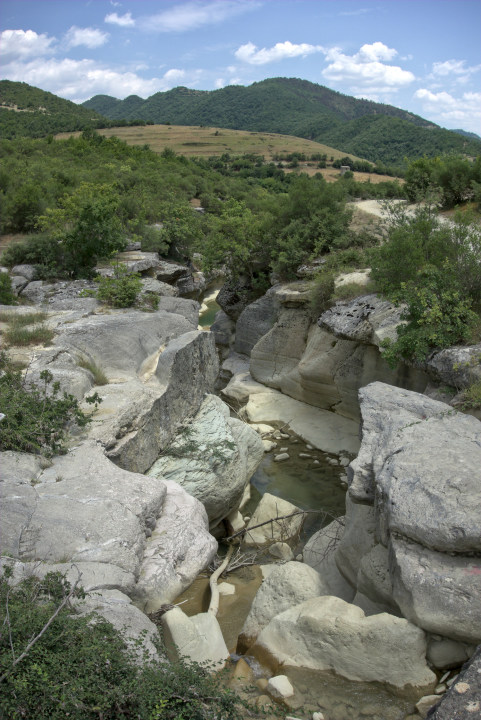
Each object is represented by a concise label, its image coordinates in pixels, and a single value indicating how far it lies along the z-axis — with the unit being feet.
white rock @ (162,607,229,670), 18.98
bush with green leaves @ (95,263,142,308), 41.19
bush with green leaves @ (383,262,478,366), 31.60
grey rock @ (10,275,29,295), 50.41
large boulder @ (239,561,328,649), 21.95
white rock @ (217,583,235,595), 25.62
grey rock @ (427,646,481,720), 13.24
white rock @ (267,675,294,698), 17.71
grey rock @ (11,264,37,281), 52.29
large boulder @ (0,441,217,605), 19.25
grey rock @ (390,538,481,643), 16.87
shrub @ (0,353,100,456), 23.65
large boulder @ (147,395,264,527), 30.22
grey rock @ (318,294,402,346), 37.35
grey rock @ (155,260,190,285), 60.70
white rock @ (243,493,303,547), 30.89
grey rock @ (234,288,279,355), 56.90
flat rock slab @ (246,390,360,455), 41.96
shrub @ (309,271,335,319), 46.47
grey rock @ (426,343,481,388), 28.53
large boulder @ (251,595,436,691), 17.46
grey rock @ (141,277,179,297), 45.29
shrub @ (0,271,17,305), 42.47
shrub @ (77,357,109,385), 30.91
